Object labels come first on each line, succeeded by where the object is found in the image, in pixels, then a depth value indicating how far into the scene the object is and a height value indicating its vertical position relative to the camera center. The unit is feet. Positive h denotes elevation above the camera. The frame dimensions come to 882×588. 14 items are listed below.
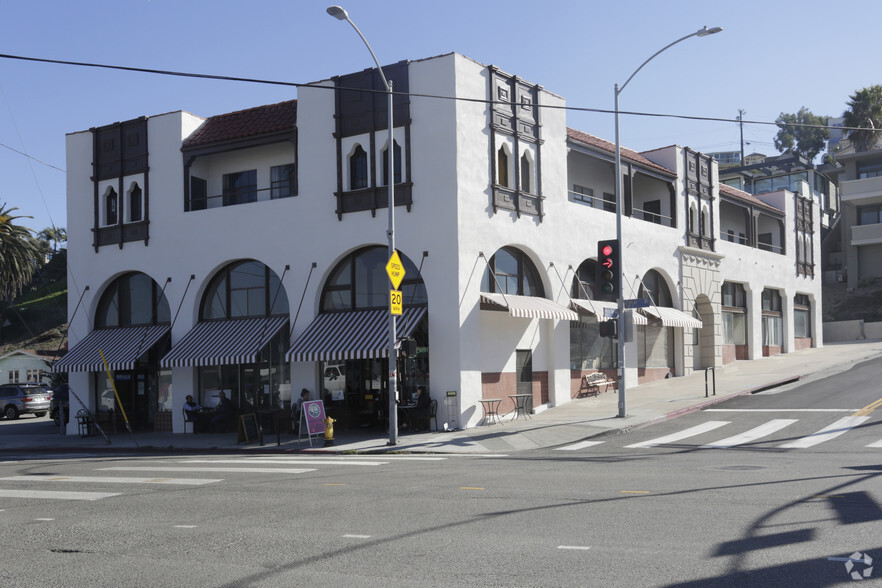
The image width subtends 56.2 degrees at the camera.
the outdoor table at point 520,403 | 79.51 -7.26
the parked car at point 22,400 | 130.21 -10.19
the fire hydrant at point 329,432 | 67.56 -8.22
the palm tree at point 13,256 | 158.30 +15.54
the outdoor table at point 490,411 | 75.87 -7.55
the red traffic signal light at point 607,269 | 68.44 +4.88
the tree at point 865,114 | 198.08 +51.38
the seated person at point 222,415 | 84.20 -8.35
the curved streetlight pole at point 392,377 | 65.05 -3.65
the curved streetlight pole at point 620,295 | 69.31 +2.87
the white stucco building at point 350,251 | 75.77 +8.36
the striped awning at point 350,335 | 73.51 -0.31
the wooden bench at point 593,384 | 91.76 -6.31
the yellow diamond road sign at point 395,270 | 66.49 +4.94
